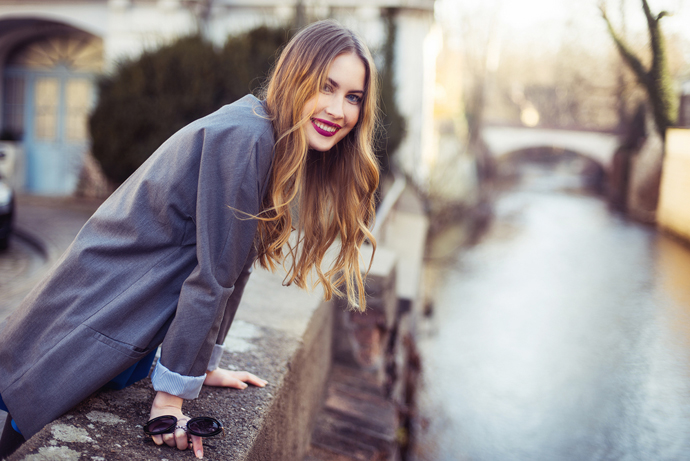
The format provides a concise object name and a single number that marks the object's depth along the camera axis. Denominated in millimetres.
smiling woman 1374
